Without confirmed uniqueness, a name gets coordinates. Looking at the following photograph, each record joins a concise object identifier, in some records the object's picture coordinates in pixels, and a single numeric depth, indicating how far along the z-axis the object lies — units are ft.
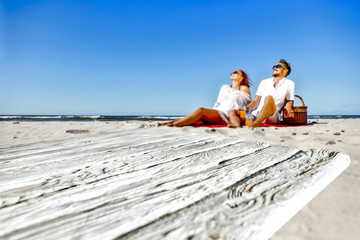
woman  16.43
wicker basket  17.61
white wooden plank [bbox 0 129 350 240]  1.77
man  16.67
